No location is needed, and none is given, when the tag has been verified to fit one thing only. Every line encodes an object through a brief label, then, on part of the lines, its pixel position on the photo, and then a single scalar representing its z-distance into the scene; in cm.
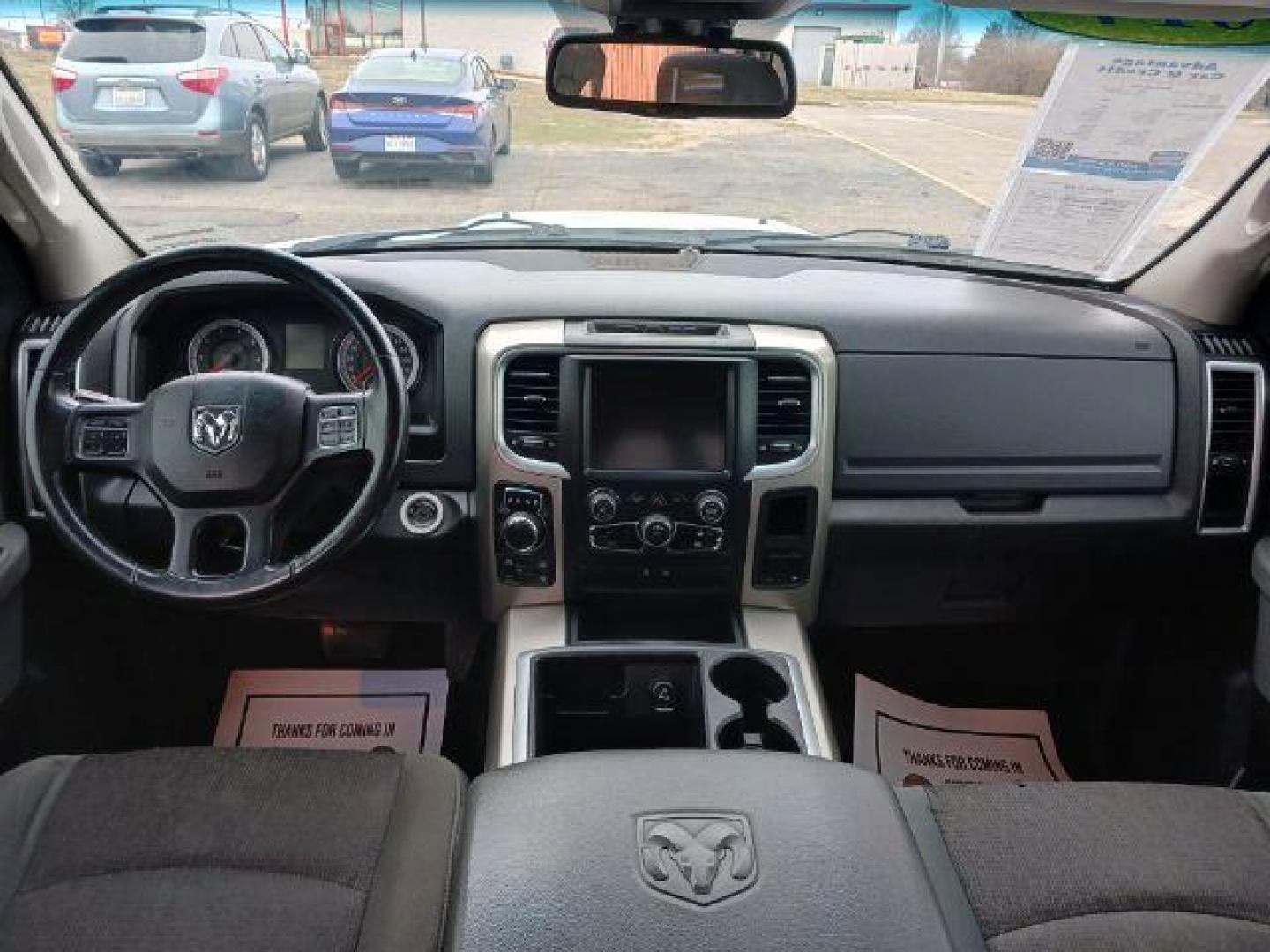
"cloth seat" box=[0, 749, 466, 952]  145
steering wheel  190
